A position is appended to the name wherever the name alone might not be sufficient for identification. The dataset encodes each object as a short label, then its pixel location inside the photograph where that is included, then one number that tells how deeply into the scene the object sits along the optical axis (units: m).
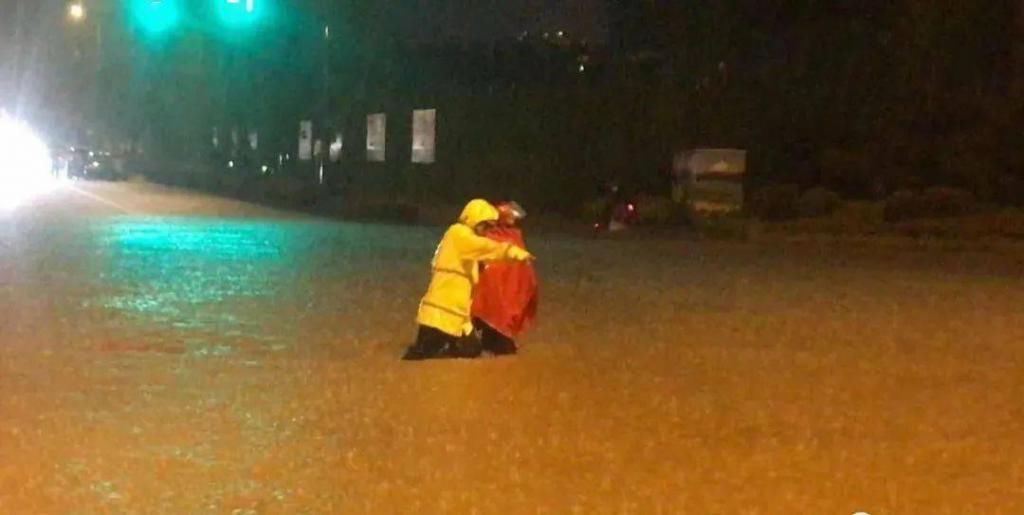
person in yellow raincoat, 14.49
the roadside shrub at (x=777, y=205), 38.22
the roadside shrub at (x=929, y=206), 36.44
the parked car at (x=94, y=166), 76.12
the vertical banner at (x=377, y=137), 58.72
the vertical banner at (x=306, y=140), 68.38
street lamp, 84.81
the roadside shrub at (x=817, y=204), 37.88
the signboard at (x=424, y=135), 53.88
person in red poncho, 14.88
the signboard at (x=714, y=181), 38.06
